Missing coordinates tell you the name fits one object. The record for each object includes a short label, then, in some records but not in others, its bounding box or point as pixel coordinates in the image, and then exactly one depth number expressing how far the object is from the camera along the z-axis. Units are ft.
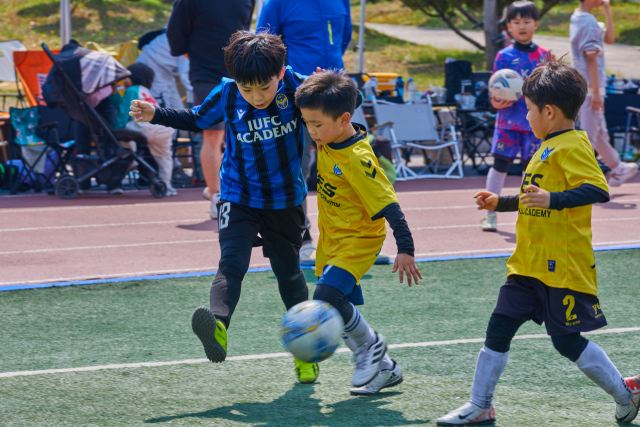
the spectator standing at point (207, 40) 48.70
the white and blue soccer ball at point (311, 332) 20.31
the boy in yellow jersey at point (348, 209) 21.09
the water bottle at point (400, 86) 83.87
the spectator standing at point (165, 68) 79.00
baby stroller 57.82
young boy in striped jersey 22.68
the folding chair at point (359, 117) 71.71
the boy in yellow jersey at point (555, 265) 19.53
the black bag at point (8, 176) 63.05
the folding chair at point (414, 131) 72.54
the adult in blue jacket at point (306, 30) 38.45
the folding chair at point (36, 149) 60.75
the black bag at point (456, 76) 84.12
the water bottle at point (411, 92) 81.00
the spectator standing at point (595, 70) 55.26
